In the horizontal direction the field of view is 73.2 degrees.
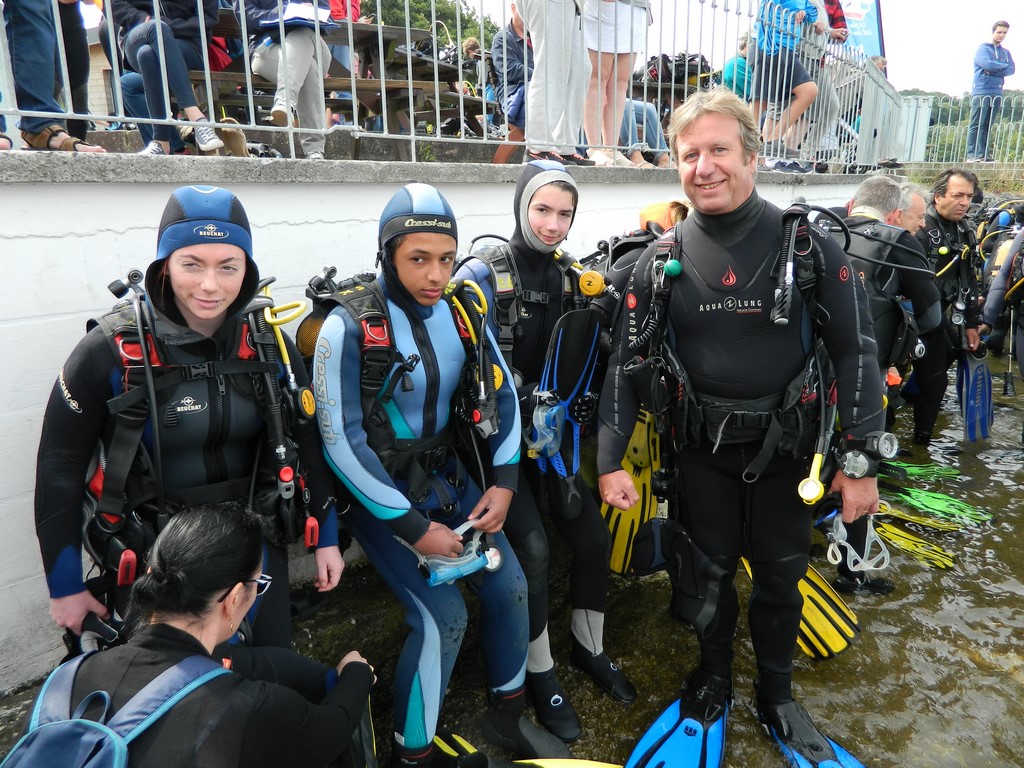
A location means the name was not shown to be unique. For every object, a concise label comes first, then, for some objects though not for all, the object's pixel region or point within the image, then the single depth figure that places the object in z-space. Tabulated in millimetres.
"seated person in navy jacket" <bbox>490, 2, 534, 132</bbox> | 4734
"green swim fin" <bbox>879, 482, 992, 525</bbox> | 4410
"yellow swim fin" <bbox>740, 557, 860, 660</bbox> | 3145
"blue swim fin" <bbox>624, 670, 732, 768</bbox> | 2537
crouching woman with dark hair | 1306
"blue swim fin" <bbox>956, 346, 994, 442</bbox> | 5555
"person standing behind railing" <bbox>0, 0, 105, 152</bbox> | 2658
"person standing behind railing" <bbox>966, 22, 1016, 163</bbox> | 12867
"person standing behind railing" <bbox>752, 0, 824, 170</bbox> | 6332
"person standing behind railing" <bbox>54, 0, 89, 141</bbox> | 3406
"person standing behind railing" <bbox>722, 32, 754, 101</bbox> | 6105
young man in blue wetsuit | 2205
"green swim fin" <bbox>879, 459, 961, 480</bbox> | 5105
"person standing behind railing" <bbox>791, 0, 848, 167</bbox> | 7184
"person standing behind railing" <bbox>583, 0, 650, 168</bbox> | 4742
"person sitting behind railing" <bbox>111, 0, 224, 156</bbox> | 3014
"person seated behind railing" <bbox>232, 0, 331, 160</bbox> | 3846
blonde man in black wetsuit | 2332
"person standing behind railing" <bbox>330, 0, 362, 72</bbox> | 5025
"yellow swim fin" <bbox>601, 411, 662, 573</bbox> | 3404
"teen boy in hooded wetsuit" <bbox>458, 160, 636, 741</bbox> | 2713
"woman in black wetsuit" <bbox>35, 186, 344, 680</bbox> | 1895
